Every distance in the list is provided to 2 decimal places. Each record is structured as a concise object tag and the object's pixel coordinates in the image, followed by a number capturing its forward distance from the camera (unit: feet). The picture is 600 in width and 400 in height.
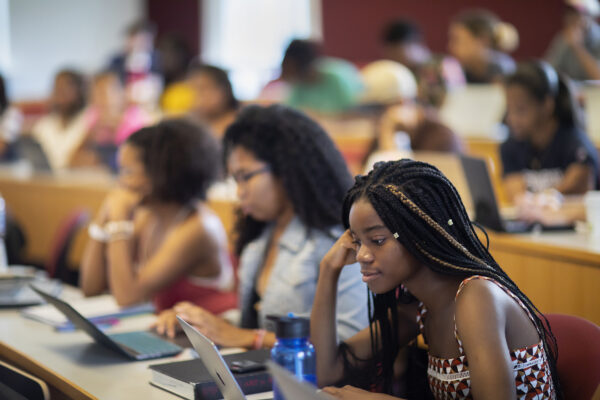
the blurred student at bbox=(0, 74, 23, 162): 20.67
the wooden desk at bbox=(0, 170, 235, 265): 14.90
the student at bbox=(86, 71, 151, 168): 18.95
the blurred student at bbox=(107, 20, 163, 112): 25.66
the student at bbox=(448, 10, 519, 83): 17.95
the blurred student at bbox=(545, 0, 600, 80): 18.54
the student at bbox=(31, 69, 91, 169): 19.27
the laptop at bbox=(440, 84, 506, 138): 17.21
